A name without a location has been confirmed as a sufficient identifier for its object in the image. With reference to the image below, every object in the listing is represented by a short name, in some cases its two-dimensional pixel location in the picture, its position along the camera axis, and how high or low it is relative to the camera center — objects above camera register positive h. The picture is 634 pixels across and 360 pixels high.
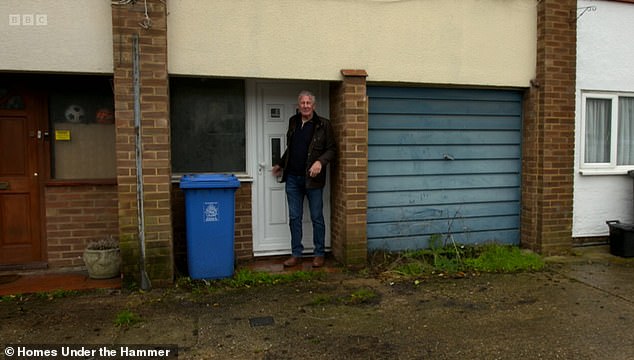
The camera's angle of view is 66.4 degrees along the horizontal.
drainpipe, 4.63 +0.03
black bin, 5.96 -1.05
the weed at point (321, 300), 4.39 -1.29
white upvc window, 6.37 +0.31
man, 5.34 -0.07
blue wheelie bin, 4.84 -0.62
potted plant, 4.95 -1.00
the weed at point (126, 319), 3.88 -1.28
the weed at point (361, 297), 4.43 -1.29
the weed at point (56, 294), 4.50 -1.23
